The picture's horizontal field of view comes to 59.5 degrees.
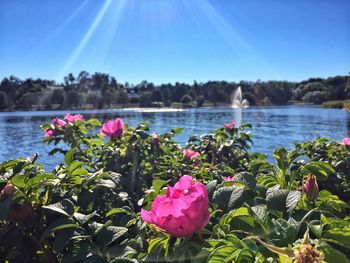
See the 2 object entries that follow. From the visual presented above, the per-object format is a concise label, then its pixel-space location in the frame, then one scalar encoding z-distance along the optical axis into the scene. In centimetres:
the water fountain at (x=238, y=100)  5785
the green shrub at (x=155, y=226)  27
